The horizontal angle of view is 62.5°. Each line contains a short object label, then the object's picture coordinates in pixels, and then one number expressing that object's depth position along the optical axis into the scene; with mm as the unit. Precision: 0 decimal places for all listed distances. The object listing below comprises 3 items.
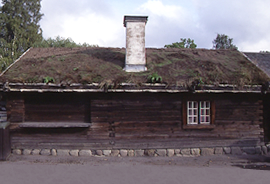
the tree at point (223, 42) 42438
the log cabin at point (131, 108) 9477
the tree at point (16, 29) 26234
